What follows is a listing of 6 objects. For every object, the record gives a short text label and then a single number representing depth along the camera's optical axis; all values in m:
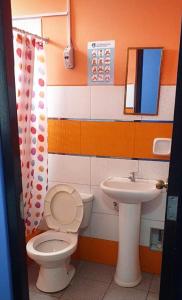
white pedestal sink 2.26
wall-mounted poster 2.27
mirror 2.17
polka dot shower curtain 2.11
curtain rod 2.00
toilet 2.24
